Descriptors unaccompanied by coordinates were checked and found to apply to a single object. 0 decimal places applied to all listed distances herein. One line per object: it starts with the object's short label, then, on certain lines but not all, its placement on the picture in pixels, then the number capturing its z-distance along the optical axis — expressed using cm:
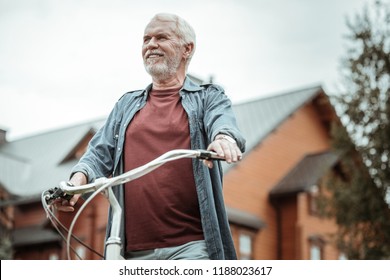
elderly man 328
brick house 2454
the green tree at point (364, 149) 2078
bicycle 282
